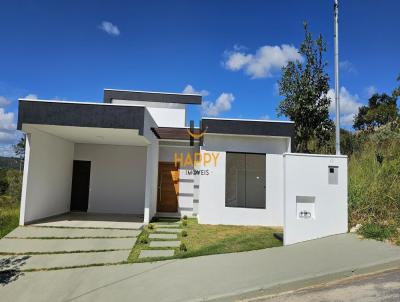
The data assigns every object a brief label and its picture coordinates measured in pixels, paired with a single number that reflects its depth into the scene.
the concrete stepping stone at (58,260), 6.71
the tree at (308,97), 15.56
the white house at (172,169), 7.88
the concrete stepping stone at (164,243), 8.21
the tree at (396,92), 17.34
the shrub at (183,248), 7.61
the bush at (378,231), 7.20
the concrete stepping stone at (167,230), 9.98
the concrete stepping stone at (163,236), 9.10
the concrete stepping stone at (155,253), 7.27
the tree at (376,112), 24.06
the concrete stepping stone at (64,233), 8.80
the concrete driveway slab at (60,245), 7.69
